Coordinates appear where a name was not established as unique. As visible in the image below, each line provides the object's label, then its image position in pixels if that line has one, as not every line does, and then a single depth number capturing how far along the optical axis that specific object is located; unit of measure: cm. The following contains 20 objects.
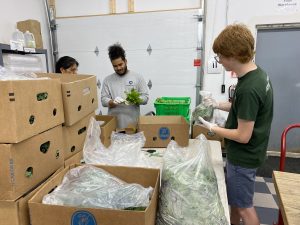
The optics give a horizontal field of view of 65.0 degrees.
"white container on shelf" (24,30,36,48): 279
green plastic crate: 240
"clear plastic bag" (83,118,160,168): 125
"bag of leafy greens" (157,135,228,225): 86
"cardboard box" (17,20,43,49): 291
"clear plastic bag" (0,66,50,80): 88
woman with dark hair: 219
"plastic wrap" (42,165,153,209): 80
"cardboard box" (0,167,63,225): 83
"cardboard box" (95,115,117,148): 164
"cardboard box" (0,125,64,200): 82
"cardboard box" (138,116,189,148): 168
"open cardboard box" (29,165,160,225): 73
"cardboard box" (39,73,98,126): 115
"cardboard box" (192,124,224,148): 230
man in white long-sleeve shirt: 227
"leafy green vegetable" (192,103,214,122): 186
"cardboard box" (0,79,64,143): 80
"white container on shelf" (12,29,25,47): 270
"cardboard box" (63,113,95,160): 121
